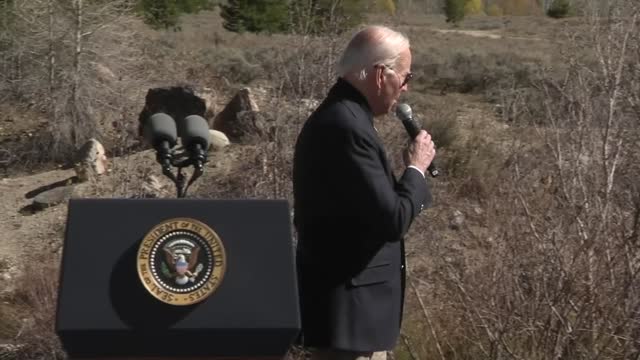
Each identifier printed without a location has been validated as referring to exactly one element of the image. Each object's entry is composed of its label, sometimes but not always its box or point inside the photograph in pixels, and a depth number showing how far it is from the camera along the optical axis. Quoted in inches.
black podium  109.5
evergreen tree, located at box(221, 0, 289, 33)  1275.8
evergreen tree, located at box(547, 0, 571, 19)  1836.9
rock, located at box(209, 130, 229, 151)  464.8
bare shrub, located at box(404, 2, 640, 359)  175.8
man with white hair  120.6
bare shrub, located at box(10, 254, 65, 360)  227.1
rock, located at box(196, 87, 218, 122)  507.2
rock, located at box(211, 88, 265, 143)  422.3
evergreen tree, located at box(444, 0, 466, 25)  2443.4
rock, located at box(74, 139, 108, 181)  441.4
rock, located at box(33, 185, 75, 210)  425.4
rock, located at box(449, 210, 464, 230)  281.6
